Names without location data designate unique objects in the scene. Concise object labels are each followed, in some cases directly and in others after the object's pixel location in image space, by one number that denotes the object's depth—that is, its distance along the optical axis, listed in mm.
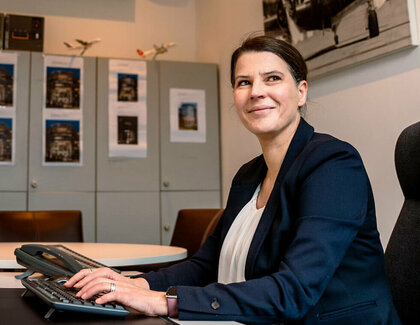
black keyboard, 808
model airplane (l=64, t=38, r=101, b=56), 3678
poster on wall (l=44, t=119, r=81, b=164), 3504
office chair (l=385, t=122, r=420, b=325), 1205
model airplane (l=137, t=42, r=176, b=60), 3803
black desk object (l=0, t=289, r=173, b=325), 792
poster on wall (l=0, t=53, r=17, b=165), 3434
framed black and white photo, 2096
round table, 1582
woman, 928
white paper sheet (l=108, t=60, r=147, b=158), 3625
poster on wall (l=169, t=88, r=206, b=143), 3750
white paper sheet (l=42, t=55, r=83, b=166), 3514
